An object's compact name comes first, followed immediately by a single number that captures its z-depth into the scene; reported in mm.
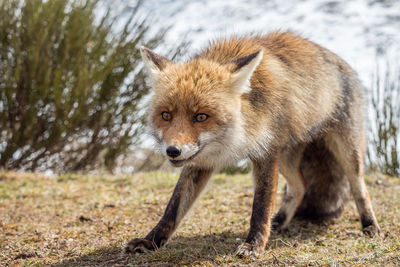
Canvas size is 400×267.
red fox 6426
